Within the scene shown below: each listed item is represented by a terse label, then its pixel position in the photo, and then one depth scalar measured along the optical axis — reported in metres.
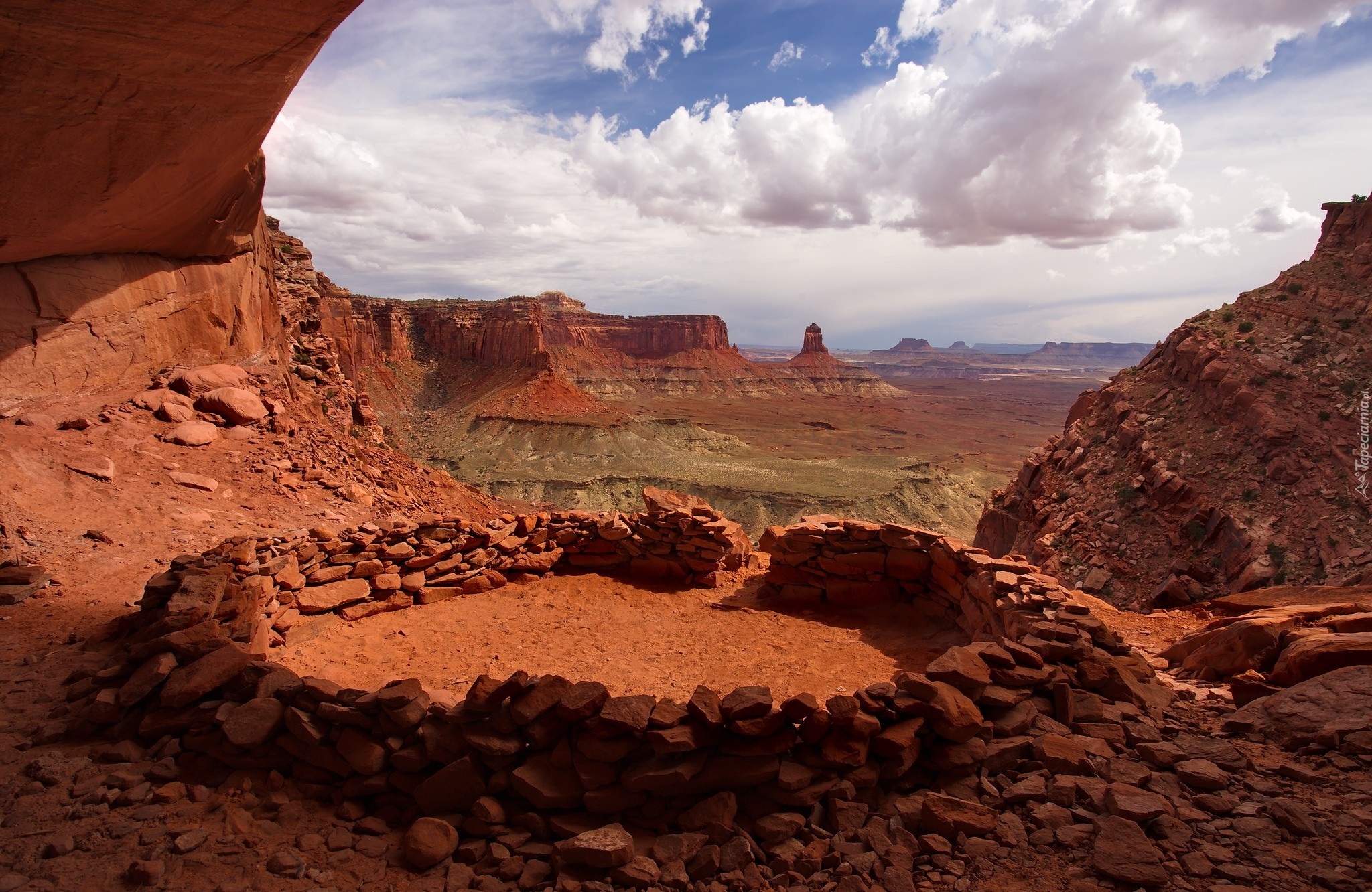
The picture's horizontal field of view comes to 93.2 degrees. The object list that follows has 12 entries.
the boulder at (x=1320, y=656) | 5.50
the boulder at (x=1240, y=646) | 6.45
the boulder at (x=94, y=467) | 11.36
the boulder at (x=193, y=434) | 13.31
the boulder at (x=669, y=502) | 12.38
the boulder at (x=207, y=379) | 14.73
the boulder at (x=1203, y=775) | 4.54
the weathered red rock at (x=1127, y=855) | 3.83
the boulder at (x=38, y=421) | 11.77
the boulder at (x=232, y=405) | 14.70
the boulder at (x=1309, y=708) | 4.84
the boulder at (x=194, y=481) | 12.21
